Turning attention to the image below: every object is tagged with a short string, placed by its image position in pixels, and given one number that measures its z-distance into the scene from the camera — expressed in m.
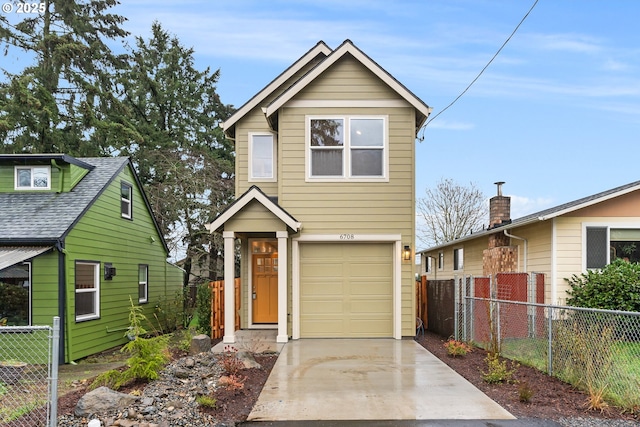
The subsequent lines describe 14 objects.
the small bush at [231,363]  7.17
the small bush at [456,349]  8.90
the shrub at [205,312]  11.66
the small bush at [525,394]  5.83
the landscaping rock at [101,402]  5.35
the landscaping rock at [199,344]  9.09
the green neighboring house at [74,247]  9.62
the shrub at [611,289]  10.23
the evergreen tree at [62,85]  20.27
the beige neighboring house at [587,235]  11.41
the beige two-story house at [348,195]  10.97
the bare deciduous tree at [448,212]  29.17
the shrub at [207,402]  5.61
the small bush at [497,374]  6.82
